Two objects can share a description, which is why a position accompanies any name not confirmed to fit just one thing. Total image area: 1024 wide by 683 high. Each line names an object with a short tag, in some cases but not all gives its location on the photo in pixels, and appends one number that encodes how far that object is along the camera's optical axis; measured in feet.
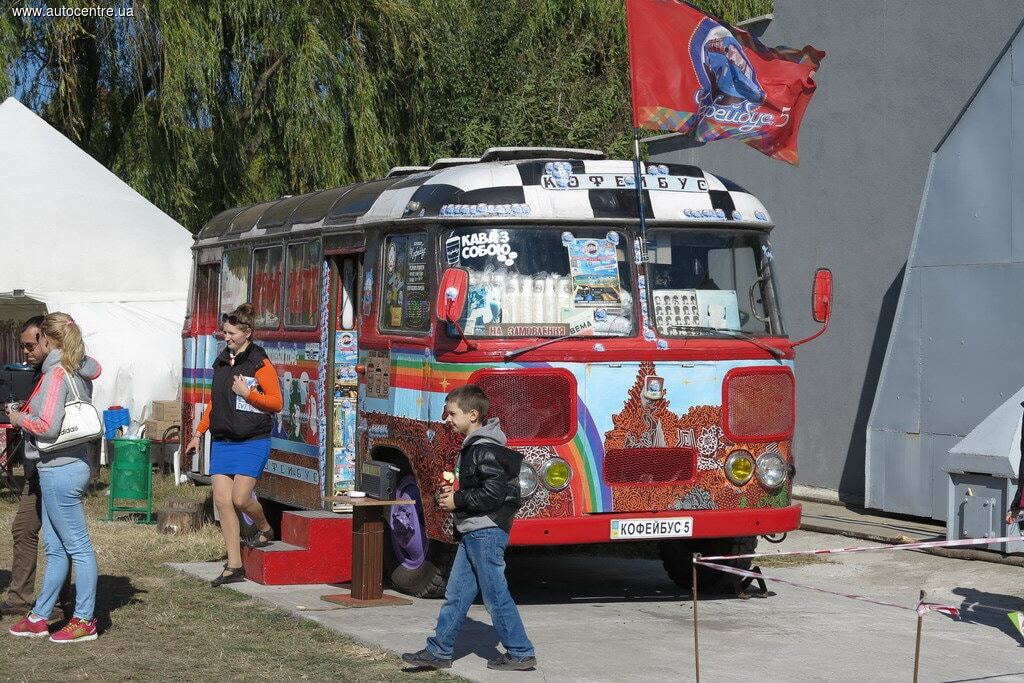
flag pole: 34.27
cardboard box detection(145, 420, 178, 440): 66.33
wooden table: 34.09
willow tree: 76.07
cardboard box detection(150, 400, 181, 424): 66.44
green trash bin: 51.03
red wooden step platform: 36.96
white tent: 68.28
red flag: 38.11
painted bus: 32.91
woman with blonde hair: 29.01
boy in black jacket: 26.58
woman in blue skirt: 36.19
